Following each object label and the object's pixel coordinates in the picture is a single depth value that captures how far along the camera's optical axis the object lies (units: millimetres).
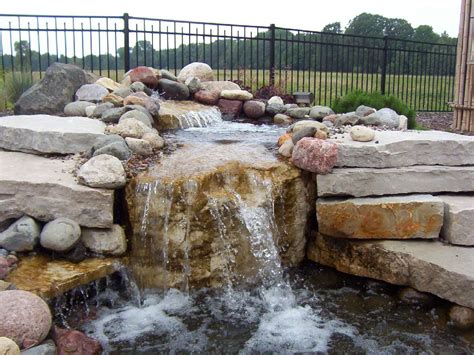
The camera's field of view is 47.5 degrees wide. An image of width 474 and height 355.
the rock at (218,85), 8656
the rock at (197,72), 9031
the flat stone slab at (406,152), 4754
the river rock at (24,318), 3002
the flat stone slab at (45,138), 5086
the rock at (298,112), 8062
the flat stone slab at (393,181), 4648
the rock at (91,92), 7449
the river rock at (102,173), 4328
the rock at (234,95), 8289
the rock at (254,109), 8148
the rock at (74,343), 3301
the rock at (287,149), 5100
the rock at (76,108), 6961
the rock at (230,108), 8180
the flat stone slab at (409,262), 4012
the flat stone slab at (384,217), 4488
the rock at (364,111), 7082
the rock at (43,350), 2951
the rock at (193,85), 8445
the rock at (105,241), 4250
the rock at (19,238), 4031
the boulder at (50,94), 7363
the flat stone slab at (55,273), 3682
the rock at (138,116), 5948
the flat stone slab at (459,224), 4352
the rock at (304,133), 5148
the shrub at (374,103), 8422
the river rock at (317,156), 4672
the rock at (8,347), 2705
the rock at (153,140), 5363
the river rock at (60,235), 4023
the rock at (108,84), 7910
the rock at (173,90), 8164
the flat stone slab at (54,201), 4254
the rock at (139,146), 5082
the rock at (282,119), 7938
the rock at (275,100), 8527
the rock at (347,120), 6648
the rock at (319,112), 7635
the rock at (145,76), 8242
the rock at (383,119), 6633
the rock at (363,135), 5051
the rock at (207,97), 8289
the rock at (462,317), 3982
